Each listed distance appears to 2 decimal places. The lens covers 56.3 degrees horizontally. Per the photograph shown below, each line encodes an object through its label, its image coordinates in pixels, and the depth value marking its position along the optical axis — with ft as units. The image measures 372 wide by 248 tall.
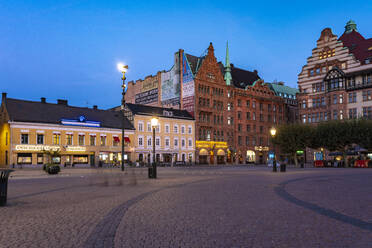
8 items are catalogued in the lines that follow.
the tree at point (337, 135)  164.45
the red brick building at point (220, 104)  231.30
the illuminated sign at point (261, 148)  266.16
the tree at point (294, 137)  183.01
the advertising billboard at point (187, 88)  227.40
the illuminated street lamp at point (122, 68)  91.81
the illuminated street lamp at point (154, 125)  74.49
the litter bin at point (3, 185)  34.09
